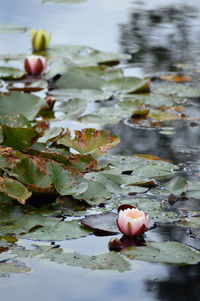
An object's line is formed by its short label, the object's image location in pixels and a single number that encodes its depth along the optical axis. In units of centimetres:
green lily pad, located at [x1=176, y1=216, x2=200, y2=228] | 682
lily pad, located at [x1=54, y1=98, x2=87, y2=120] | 782
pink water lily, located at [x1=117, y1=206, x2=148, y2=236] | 672
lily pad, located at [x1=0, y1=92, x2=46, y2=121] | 746
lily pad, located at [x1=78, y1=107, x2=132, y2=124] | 780
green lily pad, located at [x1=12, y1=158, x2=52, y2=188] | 690
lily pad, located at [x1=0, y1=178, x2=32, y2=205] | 680
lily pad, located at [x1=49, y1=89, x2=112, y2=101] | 814
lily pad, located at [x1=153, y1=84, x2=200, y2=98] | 822
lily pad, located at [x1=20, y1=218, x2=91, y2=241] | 673
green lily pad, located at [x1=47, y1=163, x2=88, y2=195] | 690
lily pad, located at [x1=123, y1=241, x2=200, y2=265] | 662
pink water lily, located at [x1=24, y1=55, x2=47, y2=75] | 841
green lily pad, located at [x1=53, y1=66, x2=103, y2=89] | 828
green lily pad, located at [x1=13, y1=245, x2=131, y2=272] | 659
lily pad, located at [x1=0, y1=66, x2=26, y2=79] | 839
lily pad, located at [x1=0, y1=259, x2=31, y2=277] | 654
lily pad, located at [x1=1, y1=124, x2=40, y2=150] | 700
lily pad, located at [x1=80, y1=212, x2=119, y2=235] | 678
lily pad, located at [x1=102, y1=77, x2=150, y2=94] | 825
